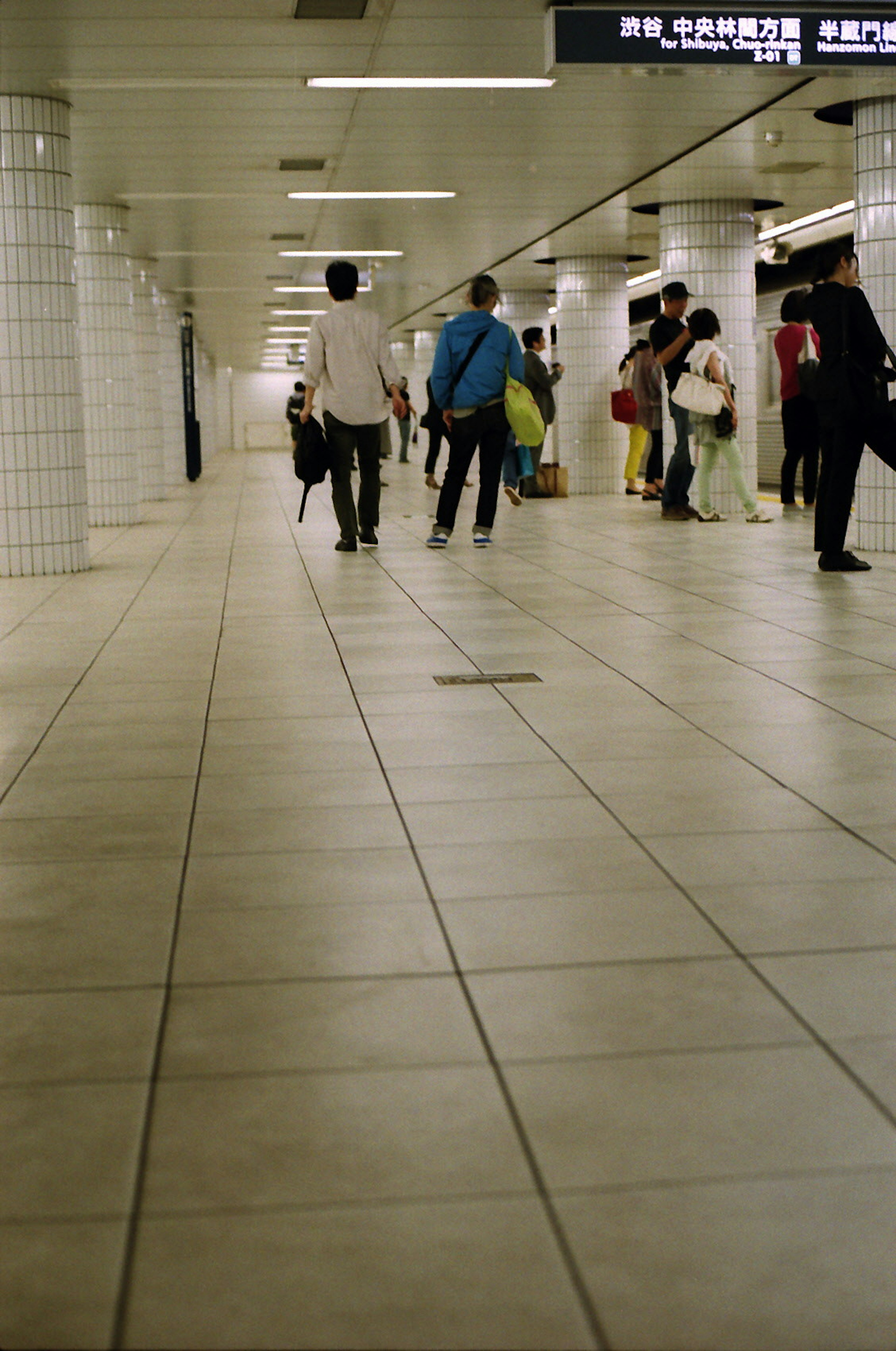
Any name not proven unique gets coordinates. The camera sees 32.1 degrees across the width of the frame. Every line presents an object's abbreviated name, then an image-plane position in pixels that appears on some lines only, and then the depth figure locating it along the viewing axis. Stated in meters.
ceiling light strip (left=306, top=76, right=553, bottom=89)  10.37
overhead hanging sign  8.53
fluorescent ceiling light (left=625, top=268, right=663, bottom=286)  25.25
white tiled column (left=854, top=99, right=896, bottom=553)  11.13
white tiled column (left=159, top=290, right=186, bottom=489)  25.73
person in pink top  15.81
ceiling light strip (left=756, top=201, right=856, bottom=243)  18.28
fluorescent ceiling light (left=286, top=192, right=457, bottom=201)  15.50
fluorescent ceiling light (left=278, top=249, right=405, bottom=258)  20.64
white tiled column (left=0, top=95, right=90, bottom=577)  10.70
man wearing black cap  14.50
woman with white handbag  14.01
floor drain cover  6.30
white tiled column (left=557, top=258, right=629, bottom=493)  20.97
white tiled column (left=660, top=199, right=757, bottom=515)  16.12
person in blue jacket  11.60
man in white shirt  11.60
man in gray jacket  17.17
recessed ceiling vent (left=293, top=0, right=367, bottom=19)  8.47
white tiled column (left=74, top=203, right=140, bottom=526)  16.28
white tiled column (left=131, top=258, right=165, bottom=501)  20.20
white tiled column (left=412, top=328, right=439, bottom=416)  35.81
